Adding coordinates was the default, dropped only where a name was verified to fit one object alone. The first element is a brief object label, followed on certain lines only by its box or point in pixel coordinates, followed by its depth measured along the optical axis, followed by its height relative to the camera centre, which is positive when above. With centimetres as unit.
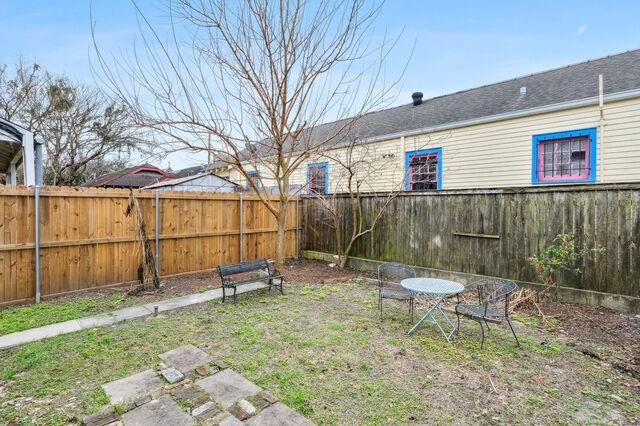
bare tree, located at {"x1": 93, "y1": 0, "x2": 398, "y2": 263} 630 +271
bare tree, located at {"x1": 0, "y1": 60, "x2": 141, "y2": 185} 1716 +483
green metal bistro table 430 -109
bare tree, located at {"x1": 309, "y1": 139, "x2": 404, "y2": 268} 855 +1
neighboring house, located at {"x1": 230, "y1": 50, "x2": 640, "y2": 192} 729 +192
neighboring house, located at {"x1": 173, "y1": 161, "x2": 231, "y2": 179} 1608 +184
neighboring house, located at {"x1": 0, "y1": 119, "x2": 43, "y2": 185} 674 +133
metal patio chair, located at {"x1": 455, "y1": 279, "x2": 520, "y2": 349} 405 -133
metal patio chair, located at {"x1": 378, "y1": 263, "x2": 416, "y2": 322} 495 -130
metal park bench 578 -134
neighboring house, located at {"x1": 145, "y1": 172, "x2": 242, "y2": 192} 1276 +90
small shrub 565 -90
